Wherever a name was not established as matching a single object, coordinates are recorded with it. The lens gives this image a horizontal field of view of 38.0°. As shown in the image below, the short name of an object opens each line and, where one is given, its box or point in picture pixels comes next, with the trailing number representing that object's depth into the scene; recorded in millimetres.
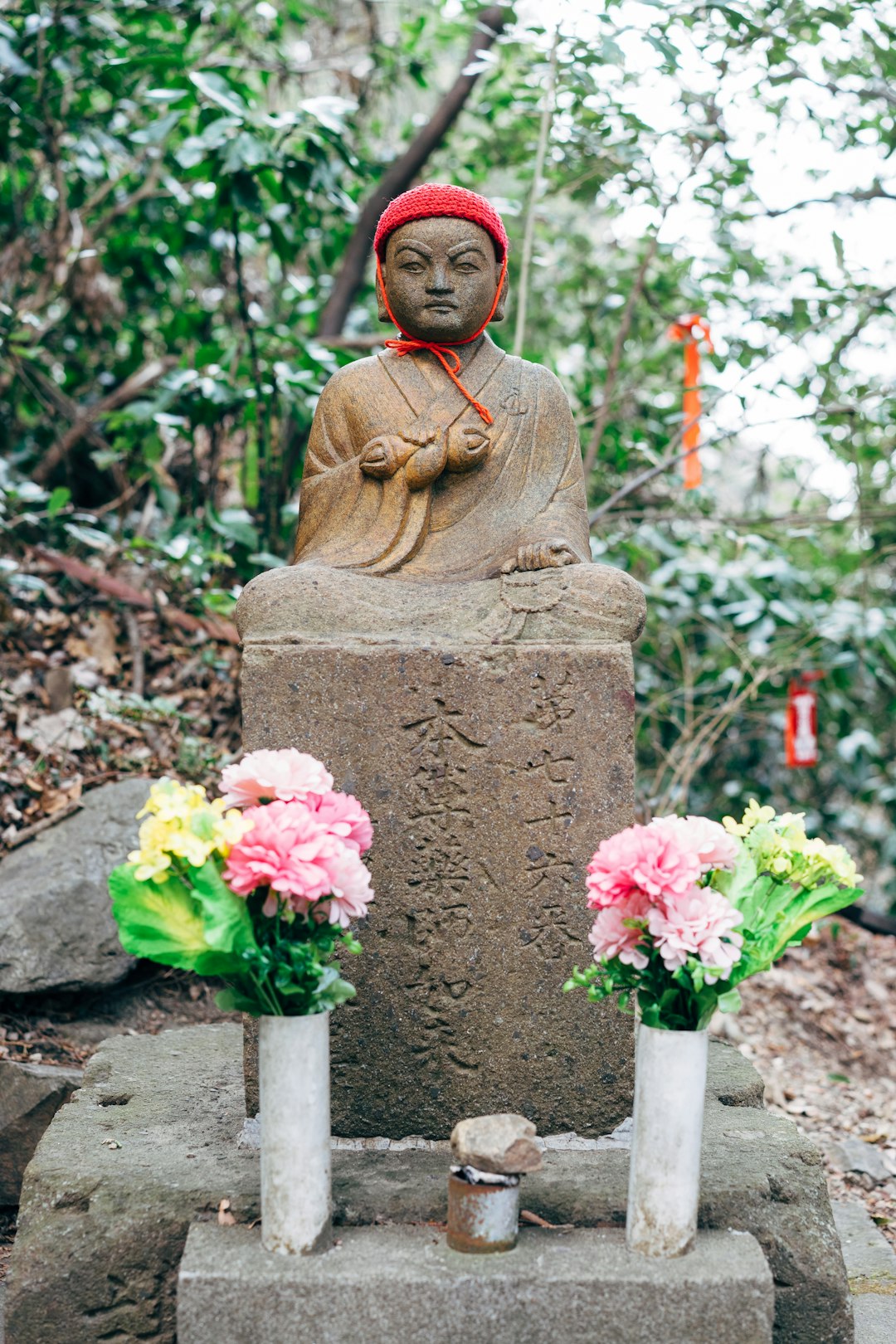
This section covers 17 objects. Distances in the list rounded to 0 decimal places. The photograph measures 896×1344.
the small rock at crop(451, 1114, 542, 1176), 2242
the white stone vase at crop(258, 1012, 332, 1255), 2242
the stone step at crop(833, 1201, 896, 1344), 2863
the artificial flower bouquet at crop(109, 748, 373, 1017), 2152
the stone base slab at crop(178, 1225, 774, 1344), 2152
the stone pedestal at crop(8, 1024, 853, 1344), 2453
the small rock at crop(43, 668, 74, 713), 5039
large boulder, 3941
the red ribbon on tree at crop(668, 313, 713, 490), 5082
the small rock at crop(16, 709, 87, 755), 4750
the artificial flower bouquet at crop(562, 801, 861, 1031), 2186
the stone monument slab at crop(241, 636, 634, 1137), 2805
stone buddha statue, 2994
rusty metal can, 2258
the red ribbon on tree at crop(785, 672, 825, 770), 5391
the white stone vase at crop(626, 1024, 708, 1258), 2248
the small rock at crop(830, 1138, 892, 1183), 3979
